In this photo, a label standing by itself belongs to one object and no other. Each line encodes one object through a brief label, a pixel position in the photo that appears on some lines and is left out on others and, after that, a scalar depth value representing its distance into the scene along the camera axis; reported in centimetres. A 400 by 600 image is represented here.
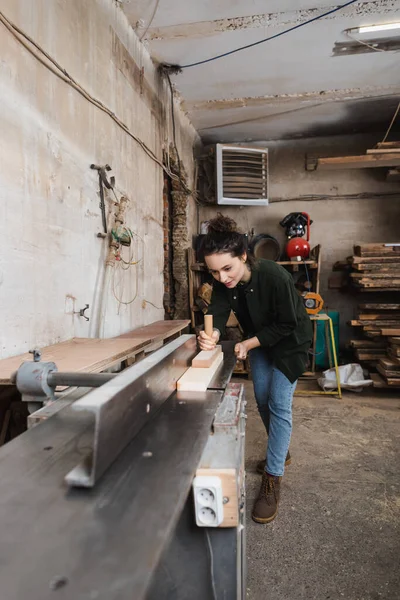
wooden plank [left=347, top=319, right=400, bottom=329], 413
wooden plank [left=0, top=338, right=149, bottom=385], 142
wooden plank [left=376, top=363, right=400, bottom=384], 377
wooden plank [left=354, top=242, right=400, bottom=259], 412
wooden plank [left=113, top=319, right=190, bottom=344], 244
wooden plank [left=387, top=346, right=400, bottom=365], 380
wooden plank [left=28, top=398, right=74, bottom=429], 100
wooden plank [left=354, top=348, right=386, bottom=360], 430
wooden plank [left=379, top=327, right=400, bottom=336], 391
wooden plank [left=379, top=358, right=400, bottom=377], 380
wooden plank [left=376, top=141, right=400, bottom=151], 408
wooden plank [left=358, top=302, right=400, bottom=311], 415
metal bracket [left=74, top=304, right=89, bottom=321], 221
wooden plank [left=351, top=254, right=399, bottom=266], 412
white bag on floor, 393
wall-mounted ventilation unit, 480
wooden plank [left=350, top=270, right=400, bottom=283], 409
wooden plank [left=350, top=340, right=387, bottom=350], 433
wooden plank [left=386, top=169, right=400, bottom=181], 455
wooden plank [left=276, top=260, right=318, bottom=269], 455
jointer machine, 51
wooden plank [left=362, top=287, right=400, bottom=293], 411
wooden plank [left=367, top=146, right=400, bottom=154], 404
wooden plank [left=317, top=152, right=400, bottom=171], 412
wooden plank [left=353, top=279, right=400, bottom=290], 409
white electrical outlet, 80
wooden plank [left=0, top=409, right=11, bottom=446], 167
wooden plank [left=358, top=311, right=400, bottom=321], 417
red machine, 463
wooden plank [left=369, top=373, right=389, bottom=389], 389
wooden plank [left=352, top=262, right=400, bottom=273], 411
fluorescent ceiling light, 295
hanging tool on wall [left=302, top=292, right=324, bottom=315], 415
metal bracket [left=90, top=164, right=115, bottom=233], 238
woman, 179
